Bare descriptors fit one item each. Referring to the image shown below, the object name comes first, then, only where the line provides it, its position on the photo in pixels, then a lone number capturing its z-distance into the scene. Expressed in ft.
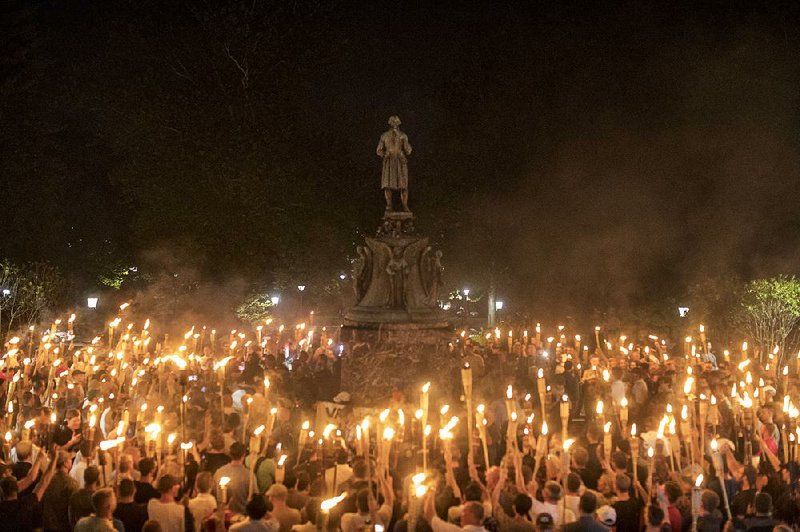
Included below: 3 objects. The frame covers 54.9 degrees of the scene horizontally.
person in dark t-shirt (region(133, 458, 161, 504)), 23.76
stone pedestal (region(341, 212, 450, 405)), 49.70
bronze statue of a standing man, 54.24
